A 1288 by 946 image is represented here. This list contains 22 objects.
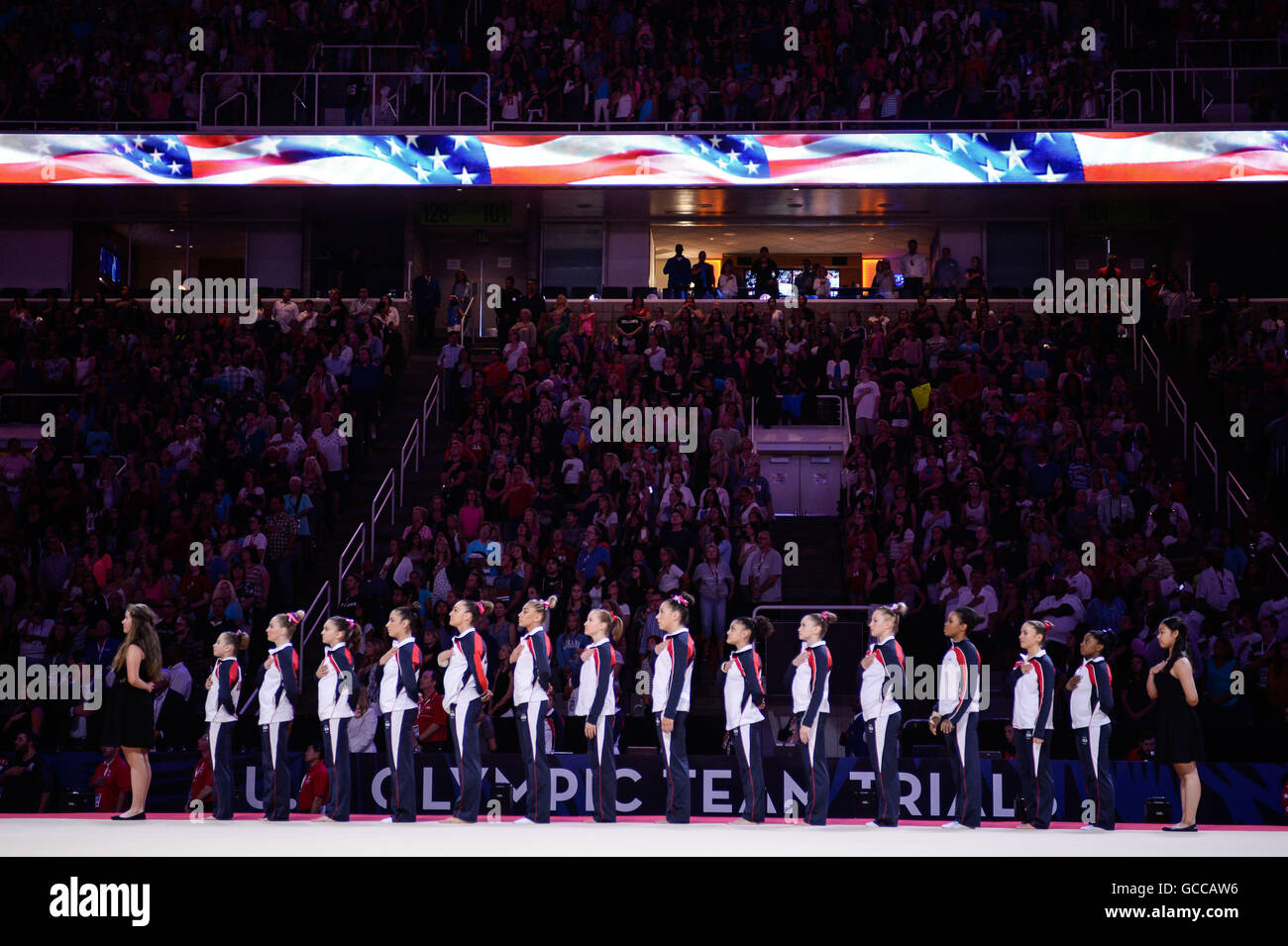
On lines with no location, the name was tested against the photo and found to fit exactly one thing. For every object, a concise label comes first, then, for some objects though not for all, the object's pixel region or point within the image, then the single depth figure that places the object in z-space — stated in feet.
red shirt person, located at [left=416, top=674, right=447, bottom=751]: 46.75
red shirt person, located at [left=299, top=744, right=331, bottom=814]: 43.09
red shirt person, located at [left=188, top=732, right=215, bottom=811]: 44.50
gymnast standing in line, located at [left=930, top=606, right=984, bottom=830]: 38.70
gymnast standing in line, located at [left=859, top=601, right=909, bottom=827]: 38.37
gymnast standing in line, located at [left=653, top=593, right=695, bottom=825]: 38.24
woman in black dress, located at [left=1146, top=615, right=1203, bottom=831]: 37.37
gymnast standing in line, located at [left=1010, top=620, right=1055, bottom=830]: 38.91
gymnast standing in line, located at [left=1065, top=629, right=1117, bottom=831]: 38.99
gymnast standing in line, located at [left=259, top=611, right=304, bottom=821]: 39.11
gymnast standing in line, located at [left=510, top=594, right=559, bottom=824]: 38.01
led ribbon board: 80.69
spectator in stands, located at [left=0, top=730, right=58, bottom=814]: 44.39
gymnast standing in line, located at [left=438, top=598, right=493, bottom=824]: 37.68
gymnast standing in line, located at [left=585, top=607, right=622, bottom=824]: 38.29
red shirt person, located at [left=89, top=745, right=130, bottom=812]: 43.88
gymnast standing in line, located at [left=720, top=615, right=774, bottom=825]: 38.42
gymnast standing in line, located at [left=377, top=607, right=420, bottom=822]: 38.17
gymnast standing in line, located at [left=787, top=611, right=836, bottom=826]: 37.96
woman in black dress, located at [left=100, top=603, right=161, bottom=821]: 37.60
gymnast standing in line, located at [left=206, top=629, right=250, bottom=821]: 38.91
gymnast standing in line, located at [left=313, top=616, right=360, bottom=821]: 38.17
